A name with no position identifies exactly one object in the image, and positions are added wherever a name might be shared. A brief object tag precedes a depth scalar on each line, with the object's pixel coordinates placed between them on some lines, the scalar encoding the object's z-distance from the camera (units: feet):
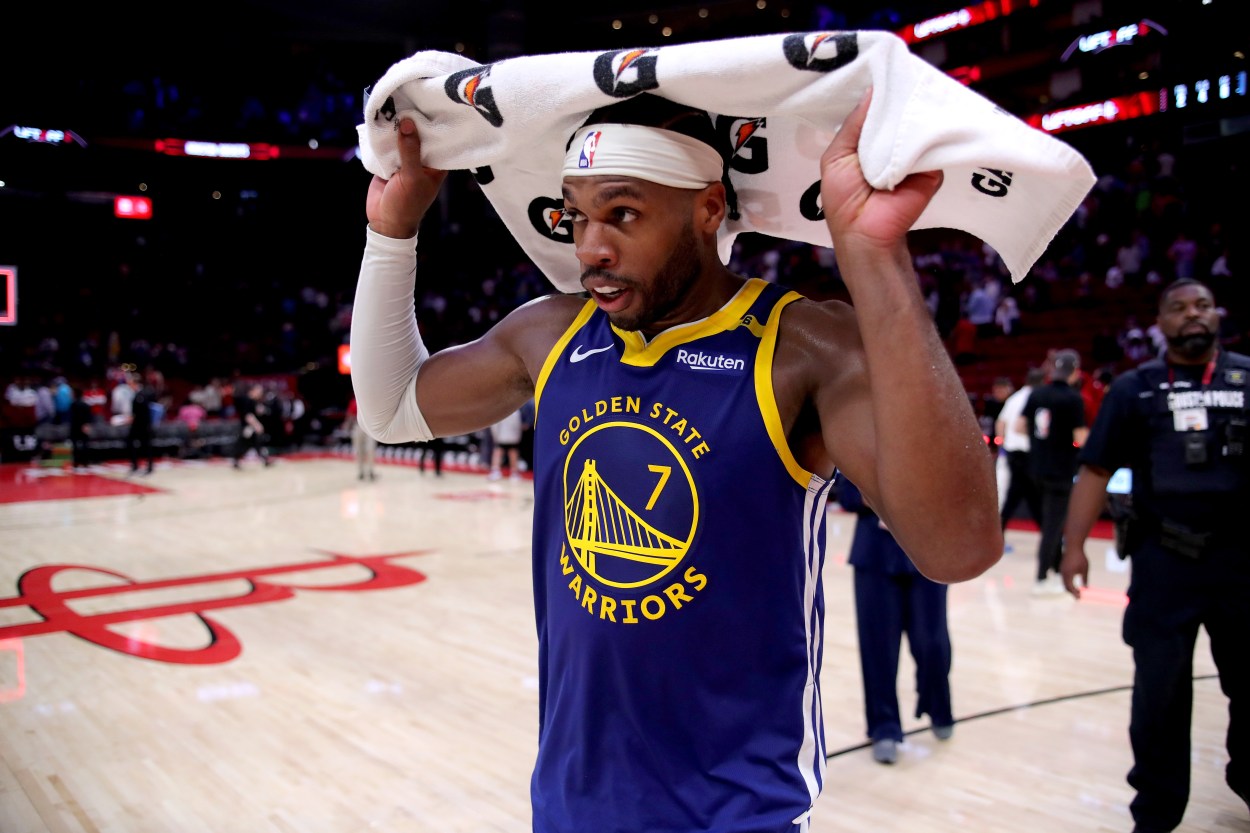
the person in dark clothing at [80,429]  54.80
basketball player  4.23
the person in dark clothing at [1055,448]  23.17
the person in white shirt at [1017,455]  25.39
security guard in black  10.85
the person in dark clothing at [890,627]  13.48
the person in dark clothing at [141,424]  52.80
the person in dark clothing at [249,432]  57.57
